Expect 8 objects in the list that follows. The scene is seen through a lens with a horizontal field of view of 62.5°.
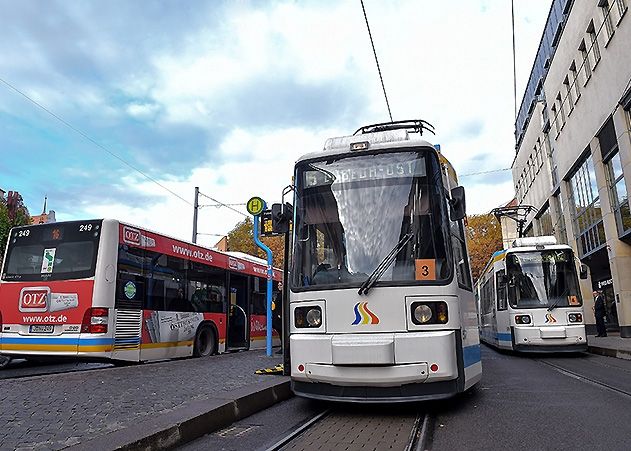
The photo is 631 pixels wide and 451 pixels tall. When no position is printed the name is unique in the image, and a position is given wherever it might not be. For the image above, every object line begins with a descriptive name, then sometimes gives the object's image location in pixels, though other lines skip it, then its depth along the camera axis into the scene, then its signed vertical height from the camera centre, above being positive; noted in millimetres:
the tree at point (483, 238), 51000 +9777
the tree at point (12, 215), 25505 +7500
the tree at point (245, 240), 44625 +9166
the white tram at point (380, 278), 5328 +664
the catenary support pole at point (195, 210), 26547 +6853
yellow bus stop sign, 12250 +3162
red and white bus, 9414 +1019
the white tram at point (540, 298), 12984 +957
